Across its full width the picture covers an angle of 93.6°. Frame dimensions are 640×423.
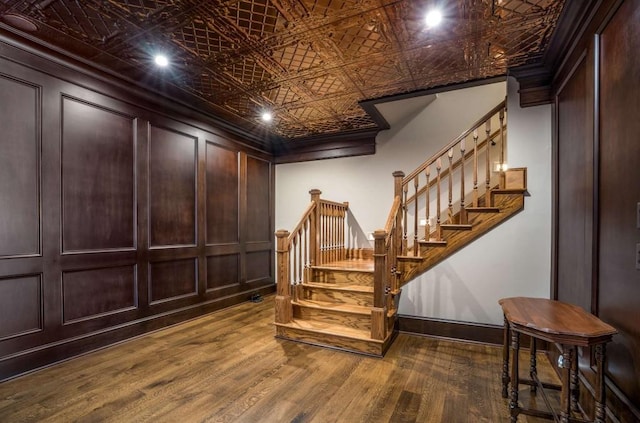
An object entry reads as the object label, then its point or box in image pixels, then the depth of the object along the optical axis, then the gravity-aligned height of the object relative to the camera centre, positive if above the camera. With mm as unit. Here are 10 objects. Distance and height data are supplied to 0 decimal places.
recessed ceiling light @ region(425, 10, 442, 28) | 2176 +1405
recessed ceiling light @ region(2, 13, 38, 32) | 2207 +1405
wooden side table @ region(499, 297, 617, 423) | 1439 -644
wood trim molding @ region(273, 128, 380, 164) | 4922 +1063
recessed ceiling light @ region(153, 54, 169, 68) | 2739 +1378
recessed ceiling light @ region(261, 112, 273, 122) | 4197 +1305
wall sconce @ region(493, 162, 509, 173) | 3162 +474
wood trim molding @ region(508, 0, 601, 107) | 2039 +1307
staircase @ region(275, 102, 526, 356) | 3010 -613
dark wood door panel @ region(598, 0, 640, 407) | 1461 +84
